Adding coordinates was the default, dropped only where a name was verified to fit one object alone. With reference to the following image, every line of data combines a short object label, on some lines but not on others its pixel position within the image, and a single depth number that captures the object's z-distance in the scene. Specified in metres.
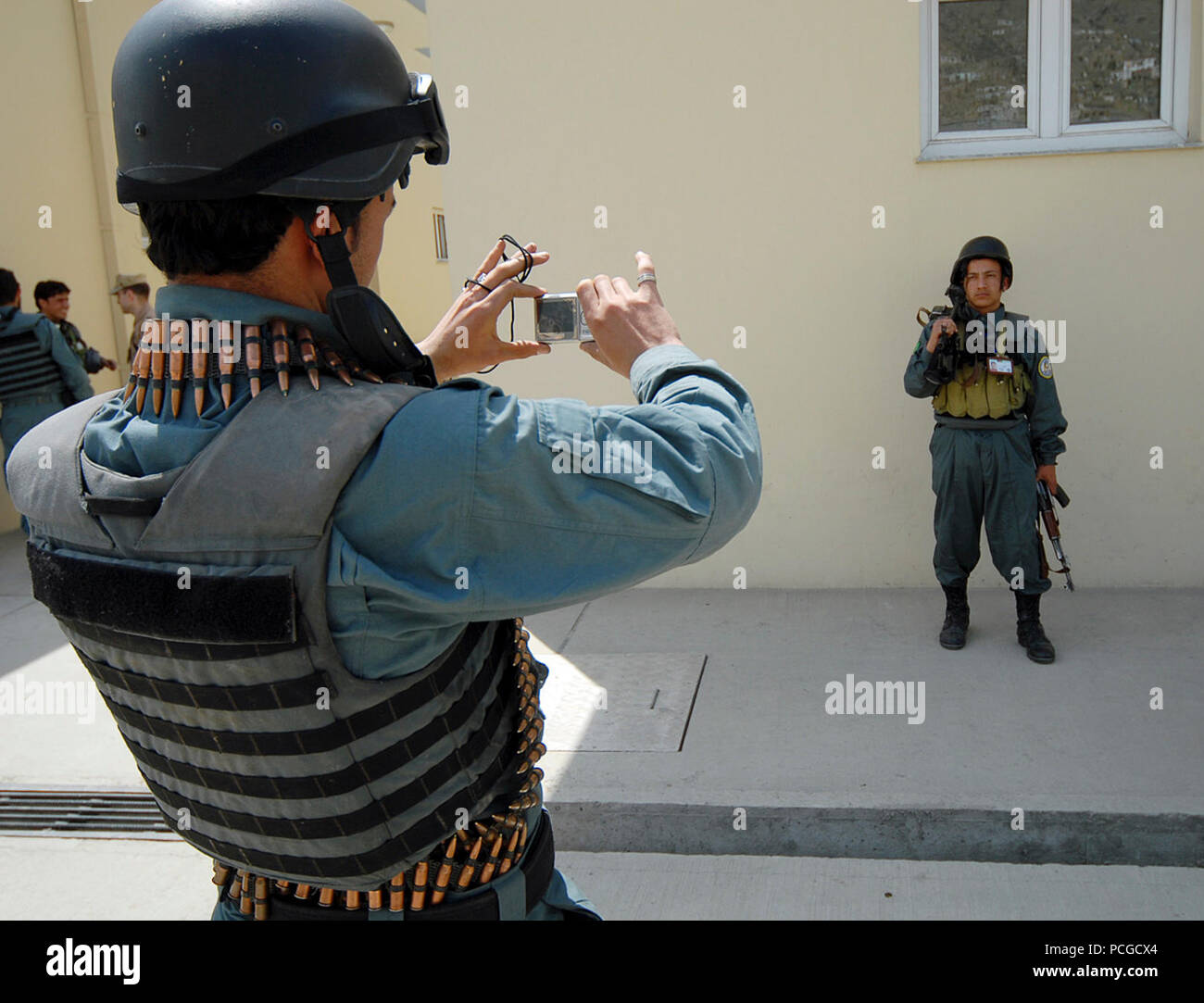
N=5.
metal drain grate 4.02
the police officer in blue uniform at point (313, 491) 1.16
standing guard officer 4.77
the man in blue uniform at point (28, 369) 7.19
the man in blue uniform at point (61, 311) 7.79
